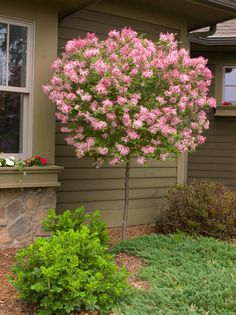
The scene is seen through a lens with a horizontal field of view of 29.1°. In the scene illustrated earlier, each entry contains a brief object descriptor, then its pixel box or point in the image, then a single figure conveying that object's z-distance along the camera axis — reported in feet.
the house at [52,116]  17.40
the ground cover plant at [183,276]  11.33
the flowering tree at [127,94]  15.66
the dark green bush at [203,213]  18.79
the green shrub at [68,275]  10.51
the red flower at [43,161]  17.99
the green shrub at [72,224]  14.71
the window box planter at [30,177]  16.67
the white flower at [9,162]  17.10
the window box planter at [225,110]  30.40
